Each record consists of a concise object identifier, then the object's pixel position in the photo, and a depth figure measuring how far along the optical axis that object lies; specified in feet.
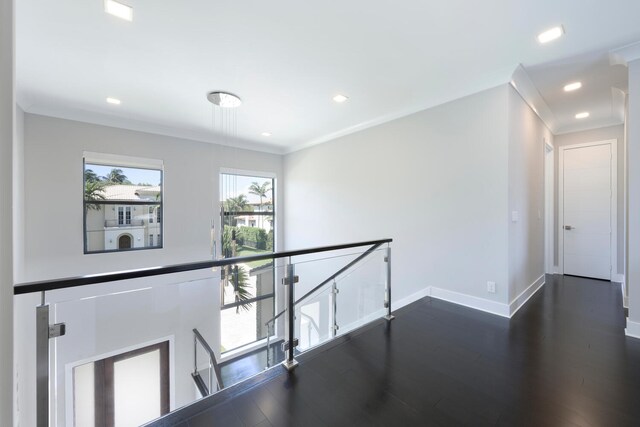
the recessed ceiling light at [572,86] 10.32
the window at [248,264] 8.38
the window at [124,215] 14.12
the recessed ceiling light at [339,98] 11.54
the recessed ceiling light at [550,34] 7.30
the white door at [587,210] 14.51
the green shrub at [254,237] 19.02
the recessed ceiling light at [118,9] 6.36
